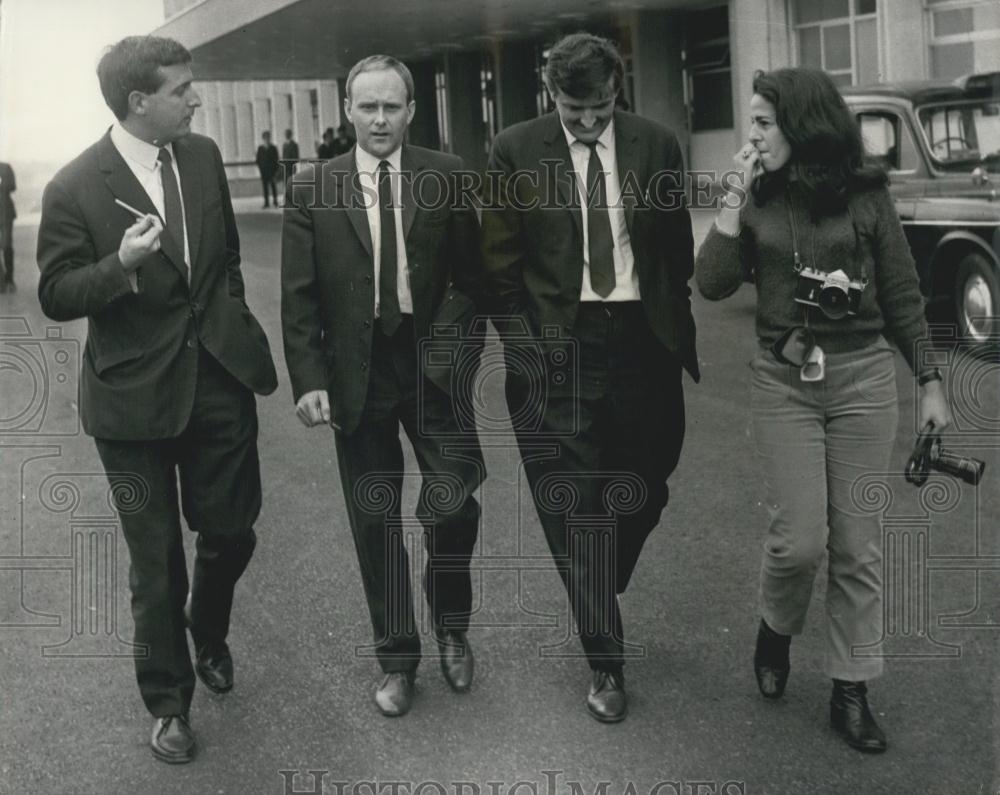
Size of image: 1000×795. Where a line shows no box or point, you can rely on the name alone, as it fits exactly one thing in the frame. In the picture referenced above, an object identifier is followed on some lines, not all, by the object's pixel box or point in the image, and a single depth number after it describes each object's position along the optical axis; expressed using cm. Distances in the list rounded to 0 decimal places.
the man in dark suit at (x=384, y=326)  431
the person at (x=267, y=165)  3225
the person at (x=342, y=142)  2624
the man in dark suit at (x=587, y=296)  438
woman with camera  396
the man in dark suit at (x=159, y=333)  403
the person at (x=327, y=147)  2617
